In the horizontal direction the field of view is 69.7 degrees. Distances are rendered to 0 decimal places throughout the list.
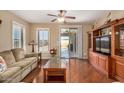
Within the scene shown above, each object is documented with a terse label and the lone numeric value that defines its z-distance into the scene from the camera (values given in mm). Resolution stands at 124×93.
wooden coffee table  2092
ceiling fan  2757
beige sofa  1822
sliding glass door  5071
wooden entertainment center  2280
